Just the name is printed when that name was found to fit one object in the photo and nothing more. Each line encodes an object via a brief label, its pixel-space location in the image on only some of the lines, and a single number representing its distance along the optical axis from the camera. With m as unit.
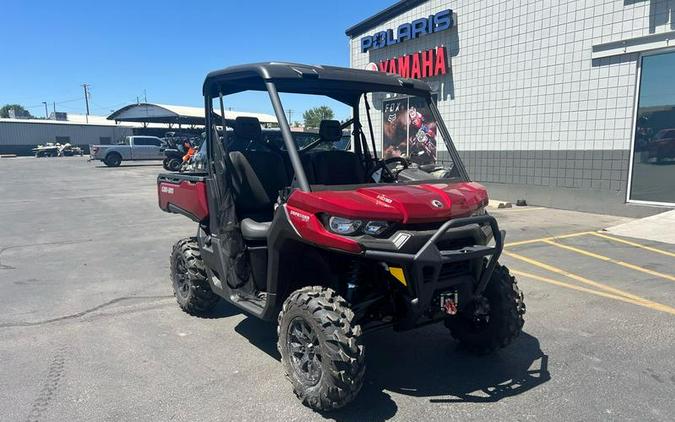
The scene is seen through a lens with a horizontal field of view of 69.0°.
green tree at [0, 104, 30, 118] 108.44
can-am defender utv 3.09
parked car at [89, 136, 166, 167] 31.73
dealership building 10.36
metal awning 41.29
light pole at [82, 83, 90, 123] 100.88
